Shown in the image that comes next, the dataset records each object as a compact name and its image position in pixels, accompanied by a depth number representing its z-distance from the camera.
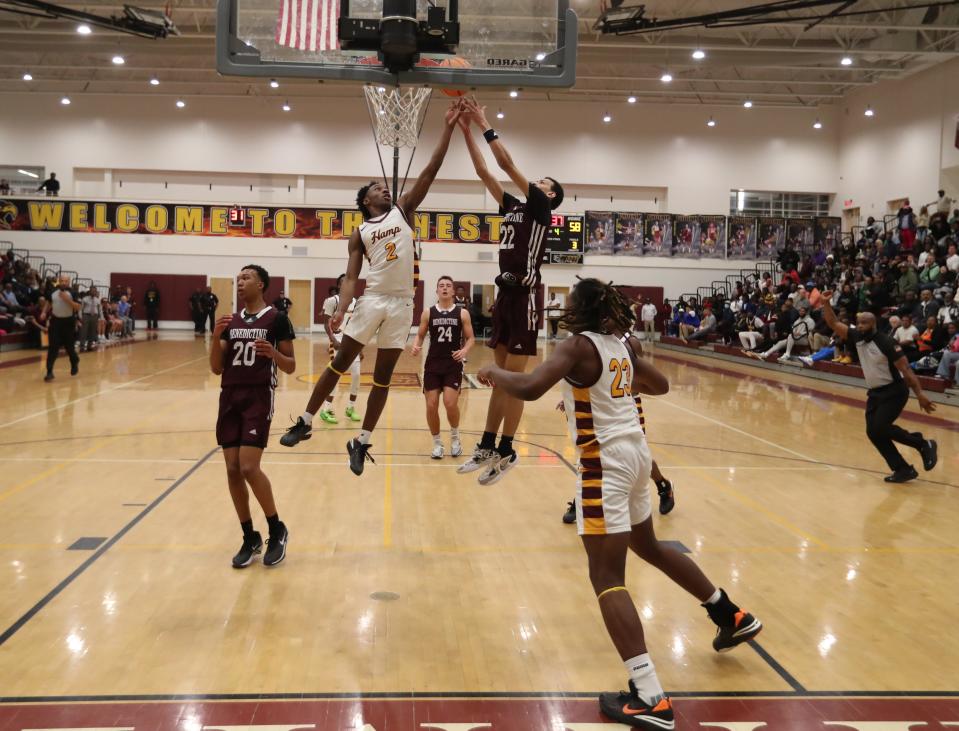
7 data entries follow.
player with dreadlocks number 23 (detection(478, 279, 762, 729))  3.63
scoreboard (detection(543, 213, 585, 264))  27.60
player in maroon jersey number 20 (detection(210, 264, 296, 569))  5.38
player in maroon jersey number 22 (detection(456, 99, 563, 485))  5.55
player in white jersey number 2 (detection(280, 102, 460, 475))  5.57
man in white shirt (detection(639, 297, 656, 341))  32.09
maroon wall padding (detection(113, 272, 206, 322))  33.00
